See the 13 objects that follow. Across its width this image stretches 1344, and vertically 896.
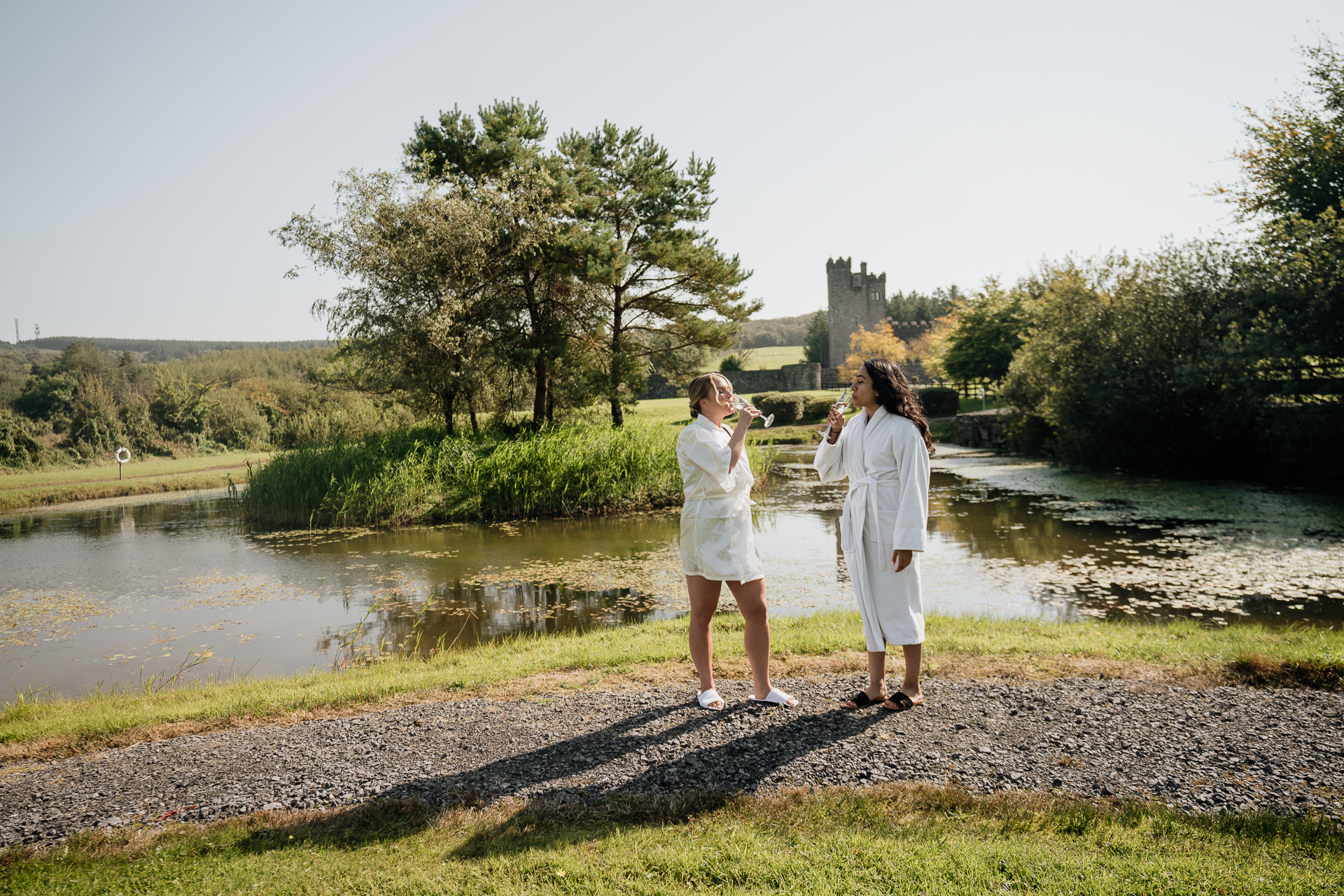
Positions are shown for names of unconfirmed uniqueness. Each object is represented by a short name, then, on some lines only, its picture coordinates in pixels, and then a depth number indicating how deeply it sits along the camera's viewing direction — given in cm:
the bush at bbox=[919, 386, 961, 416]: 3400
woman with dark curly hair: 400
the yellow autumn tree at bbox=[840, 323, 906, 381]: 5591
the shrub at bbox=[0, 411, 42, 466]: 2573
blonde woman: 407
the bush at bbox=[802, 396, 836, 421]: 3569
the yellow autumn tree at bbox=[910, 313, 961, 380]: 3958
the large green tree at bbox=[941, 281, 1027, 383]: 3212
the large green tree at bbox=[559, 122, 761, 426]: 1962
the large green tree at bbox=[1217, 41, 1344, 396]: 1301
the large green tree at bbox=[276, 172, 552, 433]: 1638
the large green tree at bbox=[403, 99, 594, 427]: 1788
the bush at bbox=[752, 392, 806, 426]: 3456
